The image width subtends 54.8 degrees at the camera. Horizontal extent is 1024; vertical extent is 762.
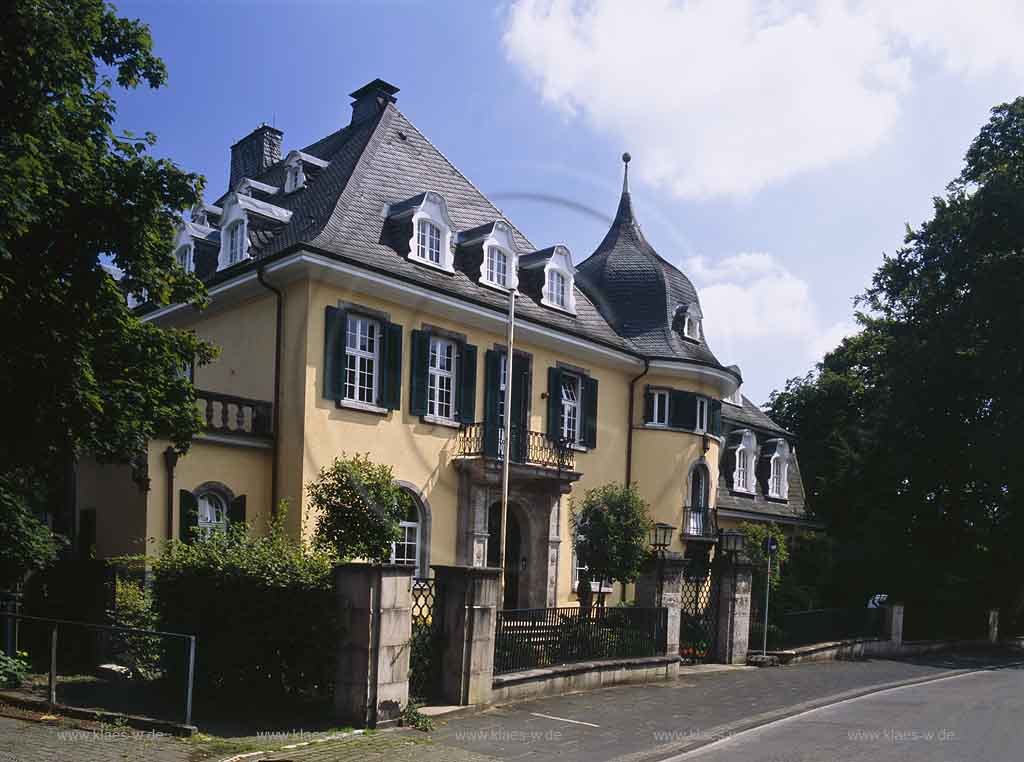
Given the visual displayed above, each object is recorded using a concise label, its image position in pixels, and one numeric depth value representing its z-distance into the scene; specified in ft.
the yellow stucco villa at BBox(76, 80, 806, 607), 57.72
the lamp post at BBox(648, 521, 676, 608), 60.13
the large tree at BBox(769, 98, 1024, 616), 91.35
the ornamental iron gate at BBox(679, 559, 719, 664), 61.72
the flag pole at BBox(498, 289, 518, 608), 59.41
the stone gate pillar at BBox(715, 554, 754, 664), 61.98
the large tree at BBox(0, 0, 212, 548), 38.34
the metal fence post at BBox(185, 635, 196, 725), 30.53
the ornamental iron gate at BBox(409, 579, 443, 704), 38.14
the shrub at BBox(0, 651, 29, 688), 37.14
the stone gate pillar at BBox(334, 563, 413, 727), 33.91
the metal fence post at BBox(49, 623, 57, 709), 34.27
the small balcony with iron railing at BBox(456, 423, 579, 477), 67.51
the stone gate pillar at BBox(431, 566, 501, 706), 38.40
